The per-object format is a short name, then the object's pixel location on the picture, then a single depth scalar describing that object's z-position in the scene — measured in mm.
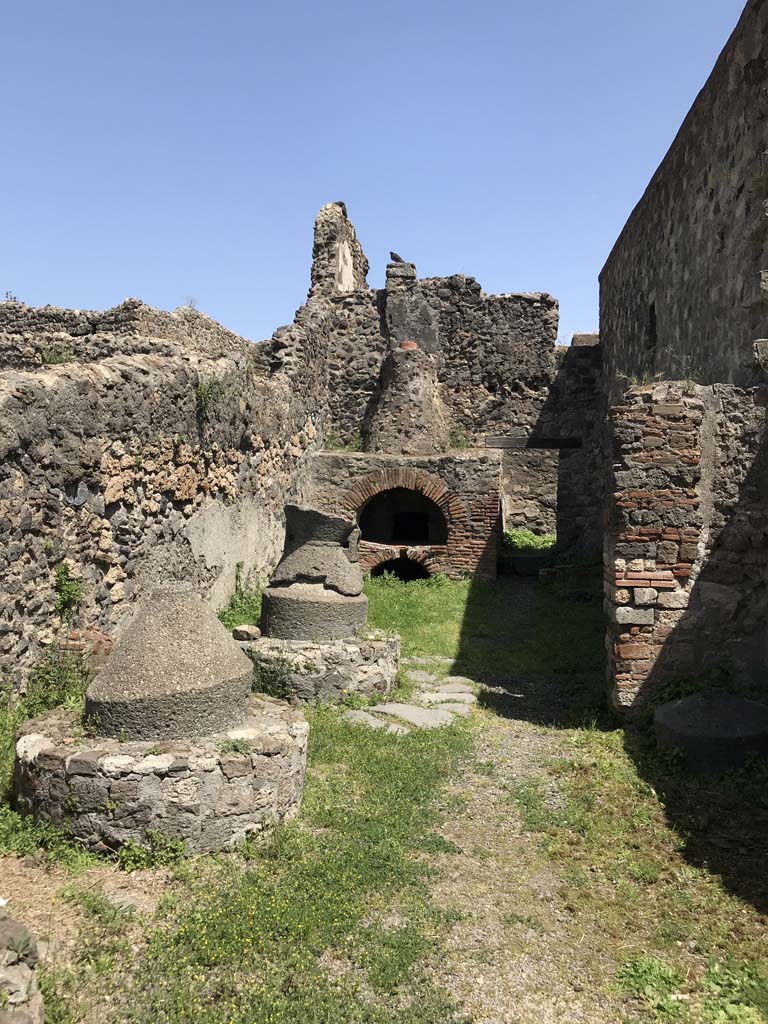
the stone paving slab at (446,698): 7293
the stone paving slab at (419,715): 6543
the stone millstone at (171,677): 4305
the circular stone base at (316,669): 6887
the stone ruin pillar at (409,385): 15320
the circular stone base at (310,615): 7271
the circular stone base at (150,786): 3986
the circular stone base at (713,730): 5203
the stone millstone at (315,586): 7281
